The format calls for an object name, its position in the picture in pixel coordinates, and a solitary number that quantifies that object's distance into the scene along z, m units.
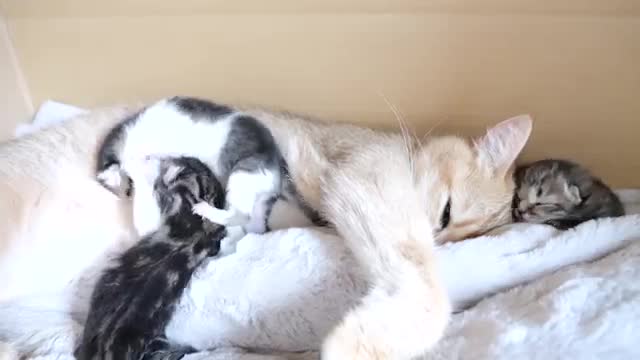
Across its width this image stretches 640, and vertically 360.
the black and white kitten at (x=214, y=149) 0.71
